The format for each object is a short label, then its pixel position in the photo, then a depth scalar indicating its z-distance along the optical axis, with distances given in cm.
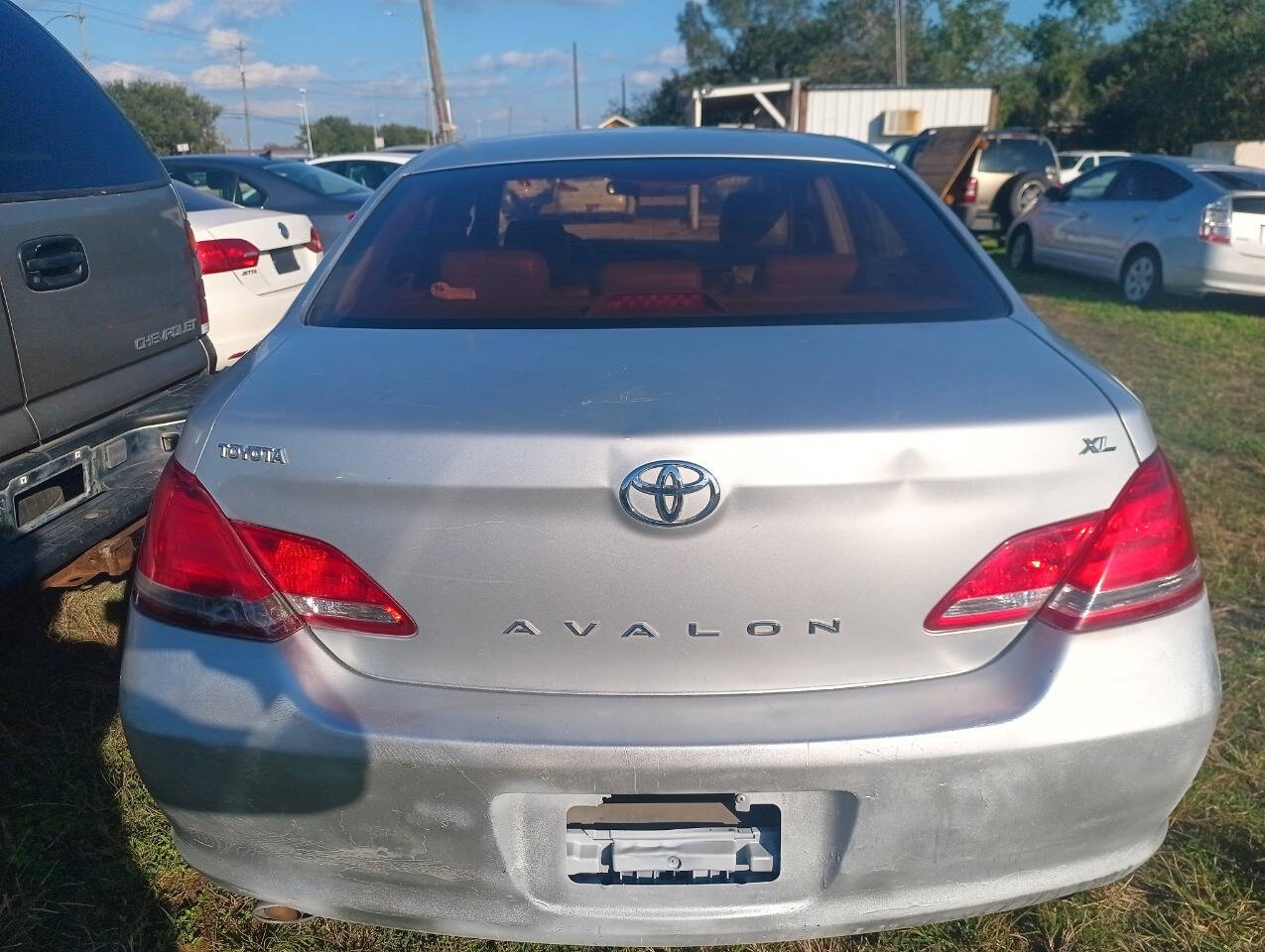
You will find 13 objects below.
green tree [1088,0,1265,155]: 3131
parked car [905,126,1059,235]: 1473
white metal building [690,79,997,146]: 2645
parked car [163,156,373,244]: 848
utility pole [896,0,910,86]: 3888
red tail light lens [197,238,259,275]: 412
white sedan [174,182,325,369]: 406
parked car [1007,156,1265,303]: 855
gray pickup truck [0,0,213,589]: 248
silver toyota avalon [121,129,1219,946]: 147
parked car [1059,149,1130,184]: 2302
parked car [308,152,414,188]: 1338
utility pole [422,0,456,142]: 2375
